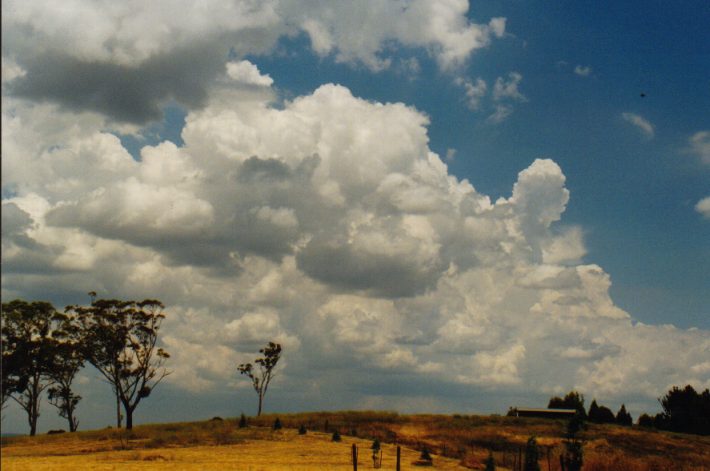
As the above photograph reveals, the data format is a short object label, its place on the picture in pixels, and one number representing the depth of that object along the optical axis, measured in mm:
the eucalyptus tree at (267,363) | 98875
